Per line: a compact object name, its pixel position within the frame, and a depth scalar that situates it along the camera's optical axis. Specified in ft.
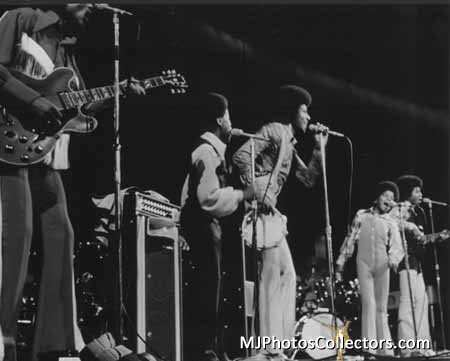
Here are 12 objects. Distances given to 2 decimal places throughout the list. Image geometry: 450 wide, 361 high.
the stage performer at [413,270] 14.06
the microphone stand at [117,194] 12.01
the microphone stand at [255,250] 13.15
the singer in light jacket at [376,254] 13.88
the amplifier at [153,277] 12.18
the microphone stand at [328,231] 13.64
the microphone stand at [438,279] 14.23
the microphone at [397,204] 14.65
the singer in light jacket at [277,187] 13.37
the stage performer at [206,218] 12.82
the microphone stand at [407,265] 14.11
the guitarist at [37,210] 11.82
